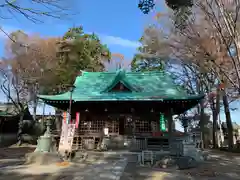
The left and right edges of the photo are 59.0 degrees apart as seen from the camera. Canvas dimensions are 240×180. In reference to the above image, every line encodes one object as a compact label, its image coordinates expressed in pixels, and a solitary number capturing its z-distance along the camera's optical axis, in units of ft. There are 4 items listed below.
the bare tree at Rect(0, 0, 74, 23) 15.01
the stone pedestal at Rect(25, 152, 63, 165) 33.86
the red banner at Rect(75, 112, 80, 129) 48.25
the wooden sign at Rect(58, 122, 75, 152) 41.06
